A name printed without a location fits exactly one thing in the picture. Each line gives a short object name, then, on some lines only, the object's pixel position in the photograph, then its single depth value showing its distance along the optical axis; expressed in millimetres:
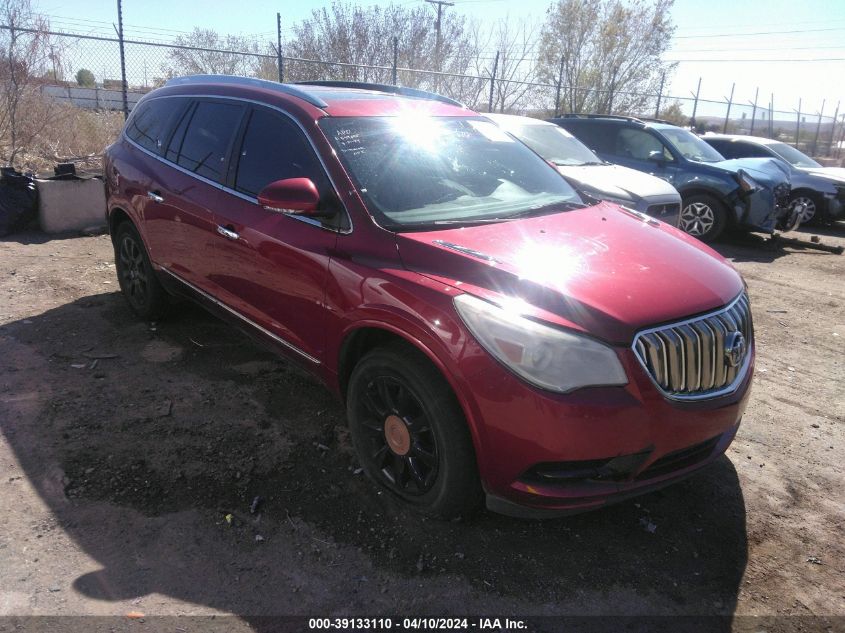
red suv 2387
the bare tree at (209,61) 12666
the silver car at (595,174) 7168
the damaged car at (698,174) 9250
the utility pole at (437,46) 18922
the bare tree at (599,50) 20953
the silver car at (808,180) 11633
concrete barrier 7676
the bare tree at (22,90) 9641
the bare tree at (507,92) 17516
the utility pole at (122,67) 9273
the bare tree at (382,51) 16125
